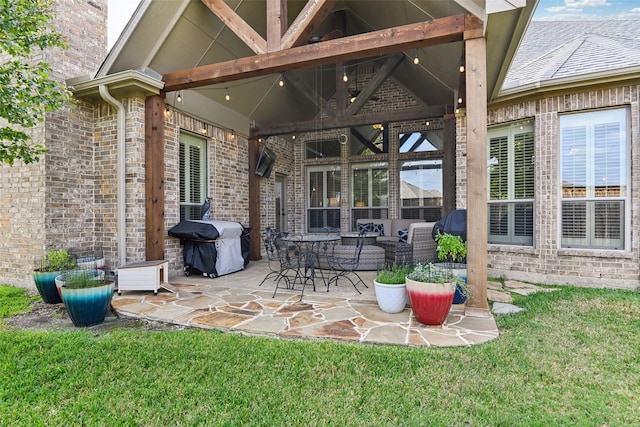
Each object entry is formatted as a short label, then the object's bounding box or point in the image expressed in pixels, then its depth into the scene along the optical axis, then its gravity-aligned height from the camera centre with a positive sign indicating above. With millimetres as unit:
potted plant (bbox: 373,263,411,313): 3510 -858
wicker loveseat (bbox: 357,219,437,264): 5672 -597
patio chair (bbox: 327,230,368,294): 4797 -935
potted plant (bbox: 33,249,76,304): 4102 -734
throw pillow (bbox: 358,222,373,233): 8445 -313
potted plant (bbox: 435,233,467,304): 3795 -507
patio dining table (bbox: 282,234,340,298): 4485 -368
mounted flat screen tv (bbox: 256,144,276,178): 7625 +1232
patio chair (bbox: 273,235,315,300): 4480 -613
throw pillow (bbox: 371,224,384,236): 8466 -393
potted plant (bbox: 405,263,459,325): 3090 -786
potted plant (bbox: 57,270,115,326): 3277 -855
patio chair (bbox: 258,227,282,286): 4785 -396
